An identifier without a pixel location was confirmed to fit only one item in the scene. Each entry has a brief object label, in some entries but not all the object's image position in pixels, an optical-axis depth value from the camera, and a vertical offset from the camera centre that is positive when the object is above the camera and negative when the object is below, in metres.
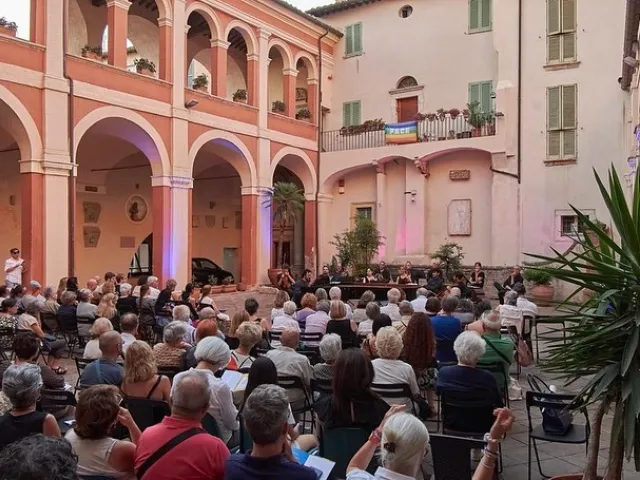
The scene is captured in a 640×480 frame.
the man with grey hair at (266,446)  2.43 -0.89
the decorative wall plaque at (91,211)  18.55 +0.85
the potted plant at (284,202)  19.09 +1.21
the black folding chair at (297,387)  4.68 -1.21
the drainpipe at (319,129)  21.55 +4.04
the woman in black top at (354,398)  3.43 -0.94
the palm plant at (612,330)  2.87 -0.45
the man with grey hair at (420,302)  8.50 -0.93
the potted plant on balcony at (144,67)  15.52 +4.52
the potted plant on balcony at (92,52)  14.17 +4.50
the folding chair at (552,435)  4.00 -1.37
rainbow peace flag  19.42 +3.55
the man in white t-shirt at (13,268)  12.41 -0.66
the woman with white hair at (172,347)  5.14 -0.99
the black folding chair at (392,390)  4.21 -1.09
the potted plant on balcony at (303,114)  21.00 +4.44
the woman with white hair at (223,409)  3.84 -1.12
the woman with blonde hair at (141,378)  3.95 -0.95
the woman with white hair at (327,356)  4.62 -0.93
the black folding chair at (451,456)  2.95 -1.11
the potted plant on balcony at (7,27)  12.44 +4.49
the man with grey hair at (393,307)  7.72 -0.92
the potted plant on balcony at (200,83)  17.15 +4.54
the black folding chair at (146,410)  3.80 -1.12
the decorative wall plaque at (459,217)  19.19 +0.72
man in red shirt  2.62 -0.96
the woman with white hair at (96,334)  5.60 -0.92
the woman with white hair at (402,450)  2.34 -0.85
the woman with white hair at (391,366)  4.40 -0.97
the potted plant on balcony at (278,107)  19.95 +4.47
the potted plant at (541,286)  15.59 -1.26
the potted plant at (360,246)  17.81 -0.23
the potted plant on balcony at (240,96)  18.32 +4.44
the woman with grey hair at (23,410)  2.98 -0.92
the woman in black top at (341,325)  6.87 -1.03
